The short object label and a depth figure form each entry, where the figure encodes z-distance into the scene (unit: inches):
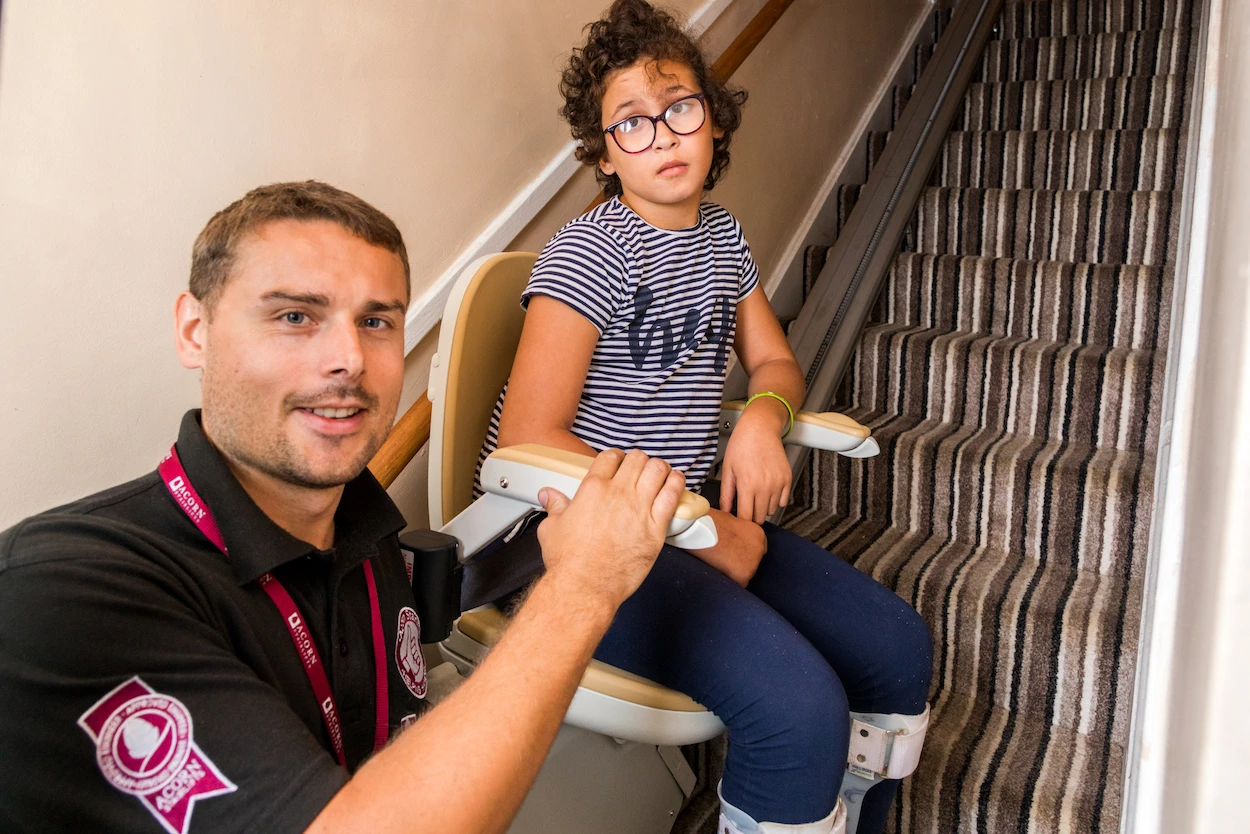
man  22.2
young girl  39.9
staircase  59.4
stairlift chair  40.7
